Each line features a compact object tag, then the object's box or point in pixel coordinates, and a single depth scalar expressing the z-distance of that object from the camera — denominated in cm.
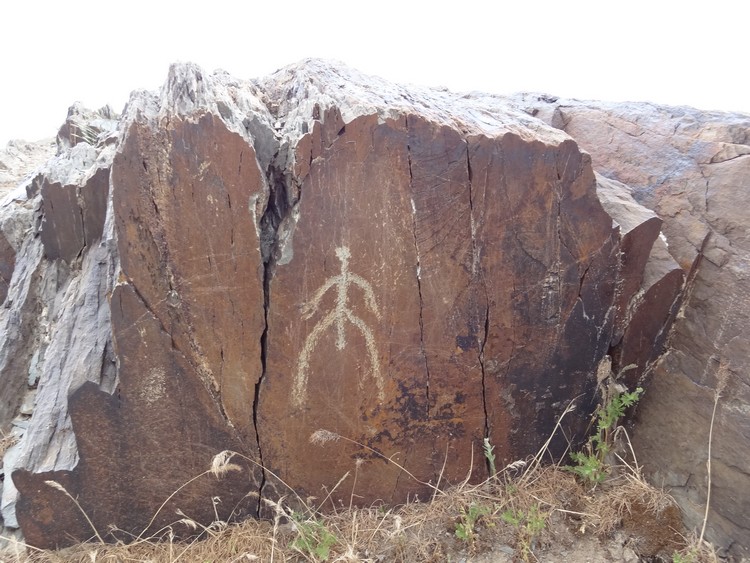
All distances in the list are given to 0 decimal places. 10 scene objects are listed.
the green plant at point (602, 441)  252
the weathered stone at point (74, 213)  255
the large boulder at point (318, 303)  205
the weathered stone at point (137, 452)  209
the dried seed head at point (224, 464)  200
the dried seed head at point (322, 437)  236
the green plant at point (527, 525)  226
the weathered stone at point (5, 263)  333
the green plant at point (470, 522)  227
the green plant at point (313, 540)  216
